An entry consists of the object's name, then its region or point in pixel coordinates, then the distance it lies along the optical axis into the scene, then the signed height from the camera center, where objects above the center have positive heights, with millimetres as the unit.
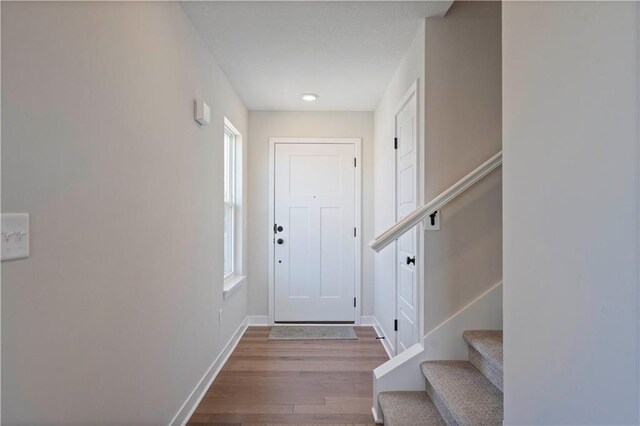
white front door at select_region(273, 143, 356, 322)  4023 -177
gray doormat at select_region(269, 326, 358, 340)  3559 -1193
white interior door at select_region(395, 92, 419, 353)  2340 -127
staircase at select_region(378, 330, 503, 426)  1569 -827
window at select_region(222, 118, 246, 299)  3553 +85
